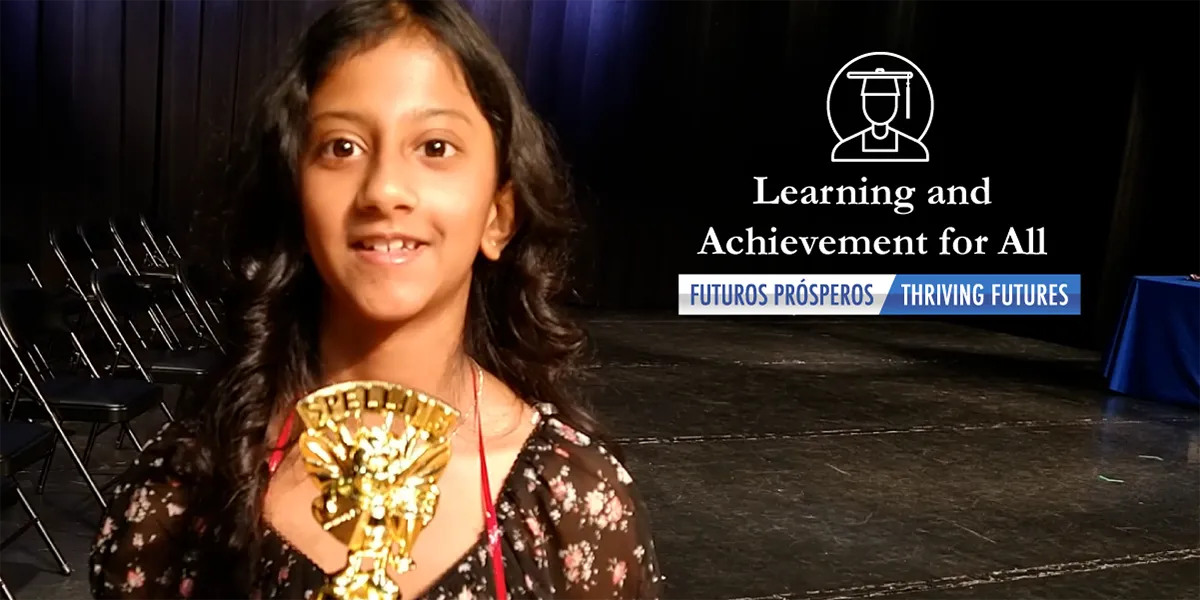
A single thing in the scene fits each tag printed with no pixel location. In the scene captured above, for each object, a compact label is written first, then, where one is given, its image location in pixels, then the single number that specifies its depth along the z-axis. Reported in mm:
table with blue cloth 6090
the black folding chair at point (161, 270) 5055
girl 739
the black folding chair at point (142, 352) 4051
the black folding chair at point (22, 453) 2740
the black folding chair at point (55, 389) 3367
